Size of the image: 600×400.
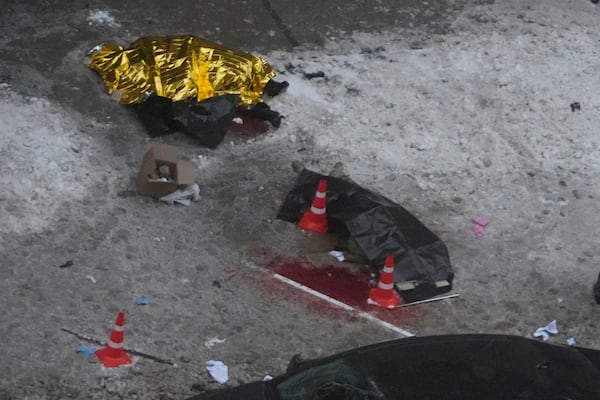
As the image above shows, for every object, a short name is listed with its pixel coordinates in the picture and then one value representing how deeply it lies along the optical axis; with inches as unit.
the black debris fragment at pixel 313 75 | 794.8
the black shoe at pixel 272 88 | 761.6
